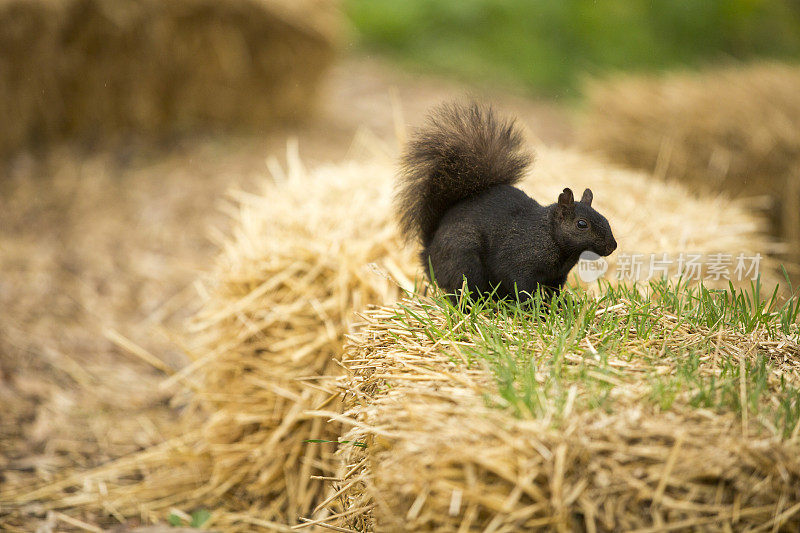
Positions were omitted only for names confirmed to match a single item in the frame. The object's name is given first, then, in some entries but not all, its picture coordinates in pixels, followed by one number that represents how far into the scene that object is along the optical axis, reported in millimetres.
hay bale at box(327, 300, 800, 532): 2270
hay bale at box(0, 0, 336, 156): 10445
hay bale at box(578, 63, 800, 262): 8703
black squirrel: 3223
